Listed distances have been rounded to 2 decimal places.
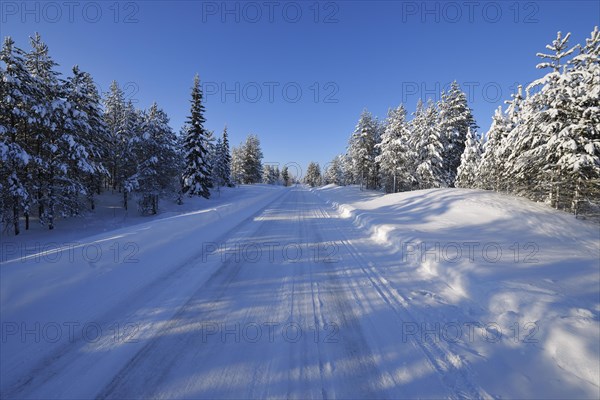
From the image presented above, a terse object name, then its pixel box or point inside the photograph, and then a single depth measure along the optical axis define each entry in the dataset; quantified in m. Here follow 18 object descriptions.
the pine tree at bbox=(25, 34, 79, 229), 14.82
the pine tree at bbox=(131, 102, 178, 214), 21.44
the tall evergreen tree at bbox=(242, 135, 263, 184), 62.31
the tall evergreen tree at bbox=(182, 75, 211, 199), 27.41
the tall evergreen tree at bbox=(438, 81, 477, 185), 28.66
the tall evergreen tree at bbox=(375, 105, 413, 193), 29.61
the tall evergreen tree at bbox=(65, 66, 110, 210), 16.45
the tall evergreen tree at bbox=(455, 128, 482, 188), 21.61
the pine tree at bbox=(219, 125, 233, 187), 47.28
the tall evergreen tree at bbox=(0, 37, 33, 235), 12.65
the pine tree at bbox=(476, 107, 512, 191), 16.75
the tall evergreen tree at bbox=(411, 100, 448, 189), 26.23
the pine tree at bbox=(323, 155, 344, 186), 77.61
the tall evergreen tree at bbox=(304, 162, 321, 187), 100.75
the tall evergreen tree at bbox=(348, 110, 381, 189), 39.44
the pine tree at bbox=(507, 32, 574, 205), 10.39
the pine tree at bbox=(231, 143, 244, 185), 64.62
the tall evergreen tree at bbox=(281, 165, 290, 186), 109.38
